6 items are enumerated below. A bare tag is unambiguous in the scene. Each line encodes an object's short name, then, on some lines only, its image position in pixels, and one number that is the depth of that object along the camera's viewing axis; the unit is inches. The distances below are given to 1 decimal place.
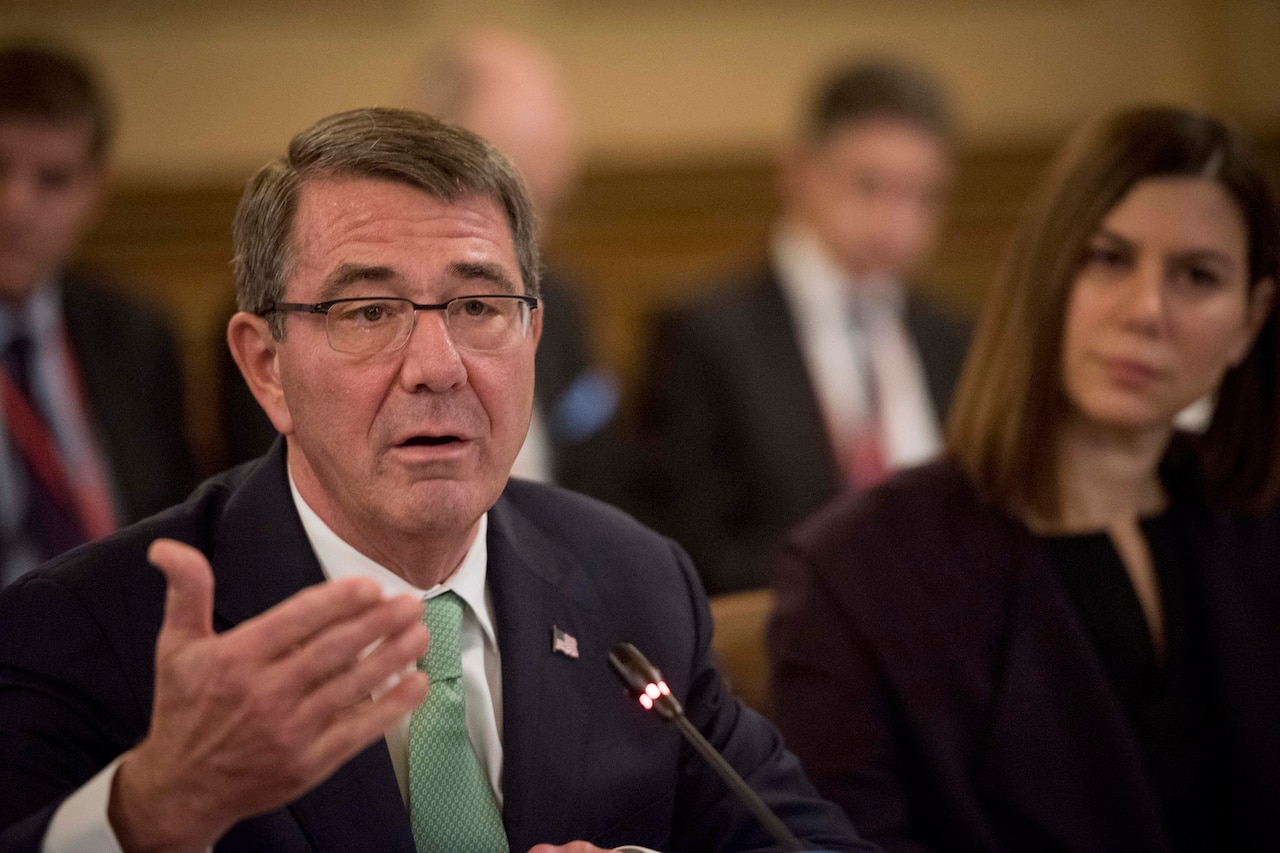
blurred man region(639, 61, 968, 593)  306.8
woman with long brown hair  169.6
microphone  119.3
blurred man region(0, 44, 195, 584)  260.7
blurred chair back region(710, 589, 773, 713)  187.6
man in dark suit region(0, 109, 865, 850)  103.6
